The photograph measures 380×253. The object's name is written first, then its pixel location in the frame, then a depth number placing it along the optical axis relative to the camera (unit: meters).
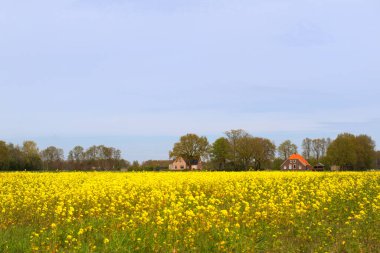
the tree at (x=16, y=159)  70.94
